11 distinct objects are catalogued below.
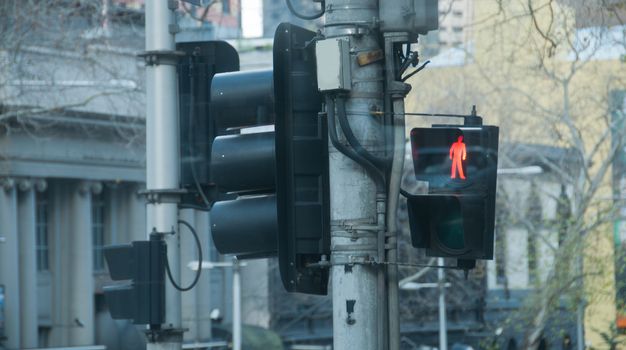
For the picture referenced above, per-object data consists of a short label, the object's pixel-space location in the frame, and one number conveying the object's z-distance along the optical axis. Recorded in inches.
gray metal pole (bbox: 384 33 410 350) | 508.7
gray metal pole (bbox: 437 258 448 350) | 2645.2
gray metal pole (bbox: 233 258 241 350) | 2566.4
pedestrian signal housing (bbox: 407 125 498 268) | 503.8
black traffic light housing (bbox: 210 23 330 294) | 517.3
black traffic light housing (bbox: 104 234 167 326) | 786.2
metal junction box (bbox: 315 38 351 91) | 502.0
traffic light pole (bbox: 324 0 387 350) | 503.8
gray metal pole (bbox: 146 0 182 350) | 800.3
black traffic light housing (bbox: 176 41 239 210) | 807.1
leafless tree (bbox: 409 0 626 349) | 2009.1
